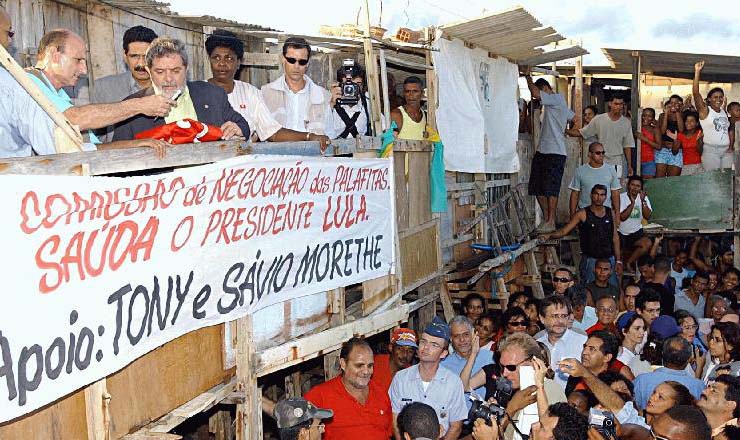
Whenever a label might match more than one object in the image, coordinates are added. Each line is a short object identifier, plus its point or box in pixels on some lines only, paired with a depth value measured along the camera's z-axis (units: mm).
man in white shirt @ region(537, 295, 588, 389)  7574
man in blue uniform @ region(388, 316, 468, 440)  6754
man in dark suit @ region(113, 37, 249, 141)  5586
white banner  3670
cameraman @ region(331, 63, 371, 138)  8156
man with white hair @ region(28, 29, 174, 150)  4617
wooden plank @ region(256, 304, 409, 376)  6035
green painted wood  14547
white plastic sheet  10727
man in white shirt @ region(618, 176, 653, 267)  13680
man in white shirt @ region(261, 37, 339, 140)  7570
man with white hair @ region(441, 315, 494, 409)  7672
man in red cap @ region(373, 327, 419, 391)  7544
